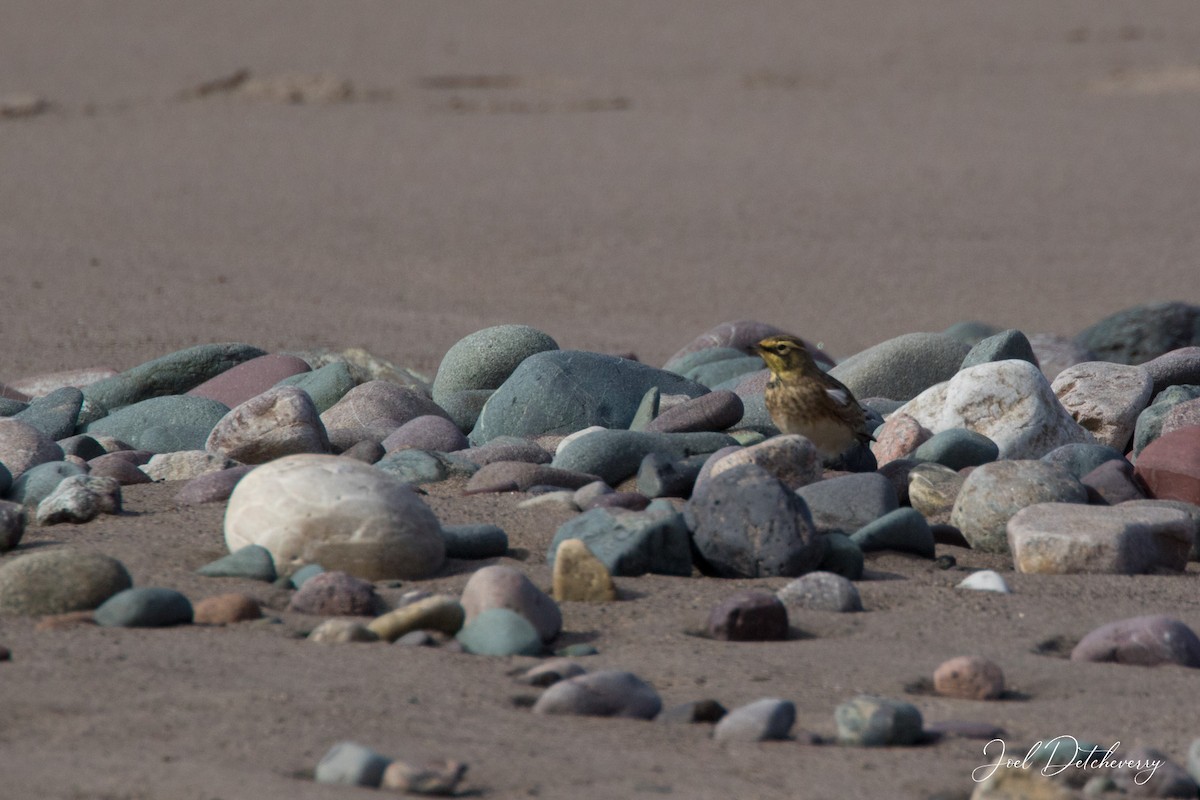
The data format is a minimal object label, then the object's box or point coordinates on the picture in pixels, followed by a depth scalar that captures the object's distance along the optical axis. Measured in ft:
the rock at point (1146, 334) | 53.48
